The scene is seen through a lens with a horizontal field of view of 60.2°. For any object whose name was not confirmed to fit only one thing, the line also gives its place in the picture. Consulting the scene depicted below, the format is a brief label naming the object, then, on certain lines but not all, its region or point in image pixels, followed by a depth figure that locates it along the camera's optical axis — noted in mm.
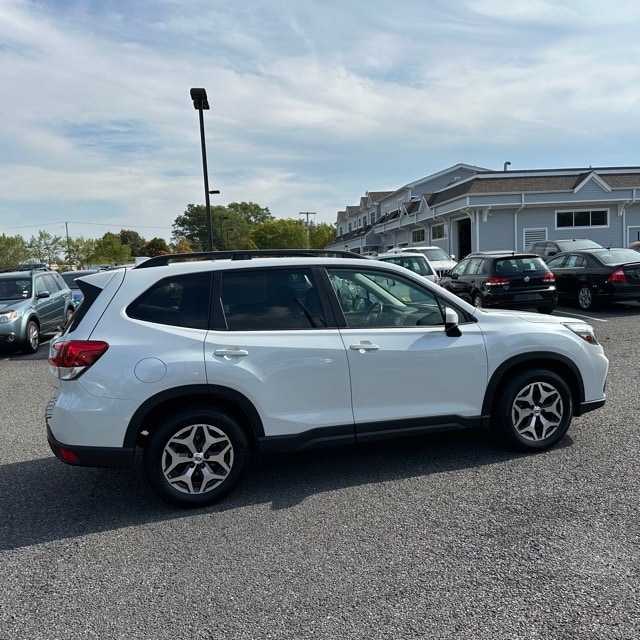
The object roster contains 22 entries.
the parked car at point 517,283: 11781
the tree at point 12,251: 64688
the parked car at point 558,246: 18364
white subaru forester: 3684
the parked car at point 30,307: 10586
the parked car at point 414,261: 14781
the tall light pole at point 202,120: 15555
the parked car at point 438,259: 17673
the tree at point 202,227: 105875
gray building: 27688
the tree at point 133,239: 120150
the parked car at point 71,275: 18469
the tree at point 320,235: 91000
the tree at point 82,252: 77800
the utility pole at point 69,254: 76812
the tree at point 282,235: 85875
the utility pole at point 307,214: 81250
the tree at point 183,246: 96938
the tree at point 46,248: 72312
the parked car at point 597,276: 12633
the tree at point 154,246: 97569
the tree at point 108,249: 76062
